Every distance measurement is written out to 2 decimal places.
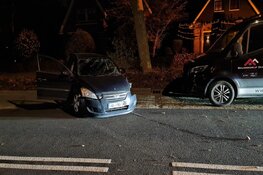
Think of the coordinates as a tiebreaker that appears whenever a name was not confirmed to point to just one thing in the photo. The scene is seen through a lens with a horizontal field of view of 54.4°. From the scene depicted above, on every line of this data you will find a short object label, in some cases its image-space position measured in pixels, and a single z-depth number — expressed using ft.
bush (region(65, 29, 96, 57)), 46.48
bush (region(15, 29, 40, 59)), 53.68
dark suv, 21.86
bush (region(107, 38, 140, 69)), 38.82
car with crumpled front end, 19.48
